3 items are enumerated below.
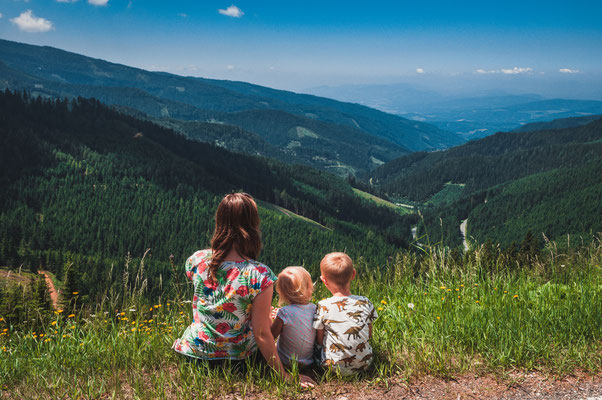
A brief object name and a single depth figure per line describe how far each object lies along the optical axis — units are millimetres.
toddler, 5027
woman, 4496
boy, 4742
